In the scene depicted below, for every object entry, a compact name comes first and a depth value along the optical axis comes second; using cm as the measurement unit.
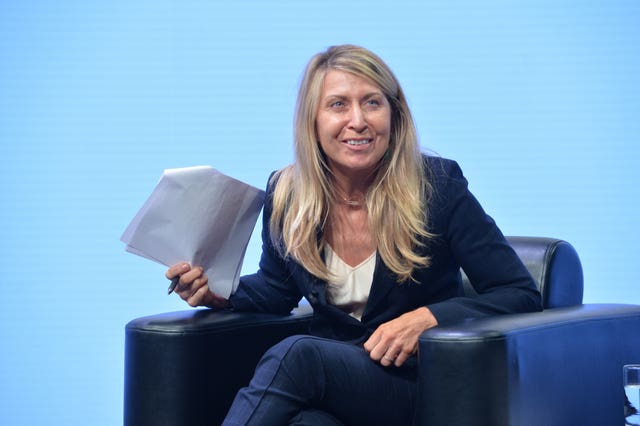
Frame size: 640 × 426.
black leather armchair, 726
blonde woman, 743
